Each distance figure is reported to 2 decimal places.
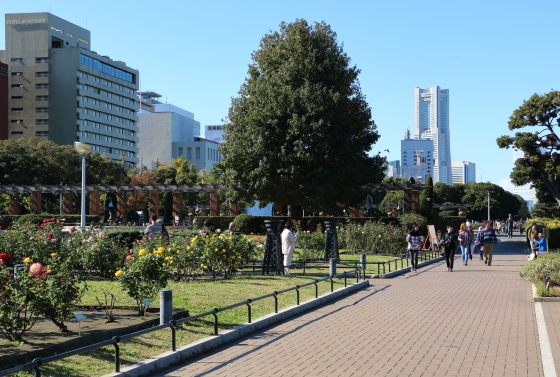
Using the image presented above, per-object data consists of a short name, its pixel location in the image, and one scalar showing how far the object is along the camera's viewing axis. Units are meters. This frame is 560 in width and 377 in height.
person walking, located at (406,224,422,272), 21.23
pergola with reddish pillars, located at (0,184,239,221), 50.12
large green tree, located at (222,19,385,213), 34.84
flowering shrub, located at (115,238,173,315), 9.22
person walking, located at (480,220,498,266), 23.42
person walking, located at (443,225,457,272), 20.88
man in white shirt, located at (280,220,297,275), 17.61
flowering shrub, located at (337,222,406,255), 27.25
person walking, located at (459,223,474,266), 23.91
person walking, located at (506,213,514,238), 55.79
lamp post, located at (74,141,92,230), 25.53
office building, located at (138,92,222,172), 155.25
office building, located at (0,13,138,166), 107.62
